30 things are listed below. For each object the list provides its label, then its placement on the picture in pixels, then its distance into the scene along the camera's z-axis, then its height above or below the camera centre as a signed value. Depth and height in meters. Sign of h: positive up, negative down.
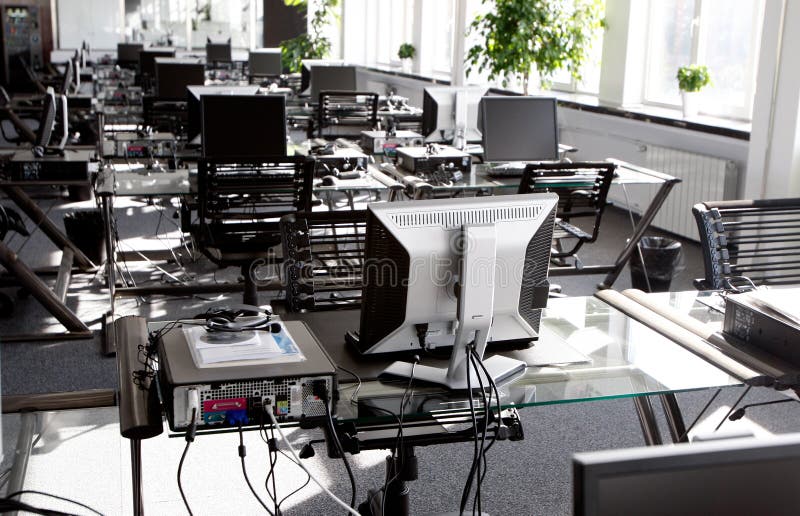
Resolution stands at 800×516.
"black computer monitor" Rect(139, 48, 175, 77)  10.86 -0.14
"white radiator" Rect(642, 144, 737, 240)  6.11 -0.75
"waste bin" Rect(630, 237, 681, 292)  5.29 -1.13
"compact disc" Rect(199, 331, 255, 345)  2.06 -0.63
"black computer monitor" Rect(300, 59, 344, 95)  10.65 -0.27
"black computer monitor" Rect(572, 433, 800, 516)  0.84 -0.37
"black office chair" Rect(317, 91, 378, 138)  7.88 -0.47
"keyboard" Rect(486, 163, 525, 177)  5.17 -0.60
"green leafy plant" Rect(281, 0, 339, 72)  13.94 +0.19
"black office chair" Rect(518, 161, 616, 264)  4.51 -0.61
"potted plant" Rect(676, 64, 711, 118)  6.44 -0.07
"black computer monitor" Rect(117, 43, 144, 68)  13.98 -0.02
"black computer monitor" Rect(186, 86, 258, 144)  5.68 -0.32
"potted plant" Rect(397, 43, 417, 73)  12.14 +0.10
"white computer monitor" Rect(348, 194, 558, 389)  1.96 -0.46
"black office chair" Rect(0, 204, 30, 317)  4.87 -1.00
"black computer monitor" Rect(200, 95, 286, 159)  4.86 -0.38
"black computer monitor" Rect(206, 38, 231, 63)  14.24 +0.02
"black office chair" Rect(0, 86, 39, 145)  9.24 -0.82
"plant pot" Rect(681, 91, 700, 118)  6.65 -0.24
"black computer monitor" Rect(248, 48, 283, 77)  12.22 -0.11
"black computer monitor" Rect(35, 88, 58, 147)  5.64 -0.46
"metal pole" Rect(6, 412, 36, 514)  2.43 -1.08
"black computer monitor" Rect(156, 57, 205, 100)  7.73 -0.21
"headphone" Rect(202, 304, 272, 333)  2.09 -0.61
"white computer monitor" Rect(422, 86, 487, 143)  6.11 -0.33
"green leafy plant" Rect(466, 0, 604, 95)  7.51 +0.25
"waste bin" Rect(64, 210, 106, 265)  5.75 -1.14
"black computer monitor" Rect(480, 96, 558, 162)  5.29 -0.38
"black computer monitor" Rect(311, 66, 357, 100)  9.11 -0.21
